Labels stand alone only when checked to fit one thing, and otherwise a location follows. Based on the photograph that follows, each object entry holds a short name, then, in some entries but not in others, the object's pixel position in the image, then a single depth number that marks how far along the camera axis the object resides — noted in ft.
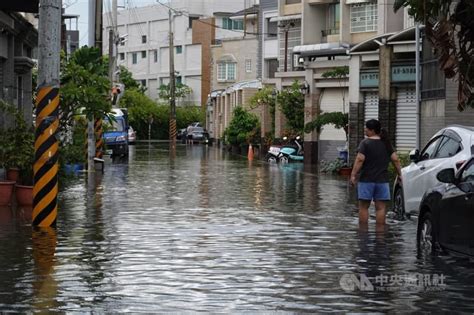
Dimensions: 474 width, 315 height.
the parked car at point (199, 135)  313.12
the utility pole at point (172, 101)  309.67
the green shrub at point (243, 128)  219.20
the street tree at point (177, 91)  357.41
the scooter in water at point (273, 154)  171.69
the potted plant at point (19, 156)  71.41
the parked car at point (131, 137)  257.75
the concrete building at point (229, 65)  292.81
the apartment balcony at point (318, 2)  188.65
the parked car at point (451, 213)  40.22
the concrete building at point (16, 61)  97.71
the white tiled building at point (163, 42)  358.02
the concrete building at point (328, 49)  159.27
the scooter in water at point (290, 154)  170.41
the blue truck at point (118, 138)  171.53
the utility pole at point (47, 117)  57.00
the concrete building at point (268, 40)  257.75
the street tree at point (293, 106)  178.60
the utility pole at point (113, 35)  165.07
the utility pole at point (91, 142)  117.80
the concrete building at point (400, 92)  102.53
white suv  55.98
